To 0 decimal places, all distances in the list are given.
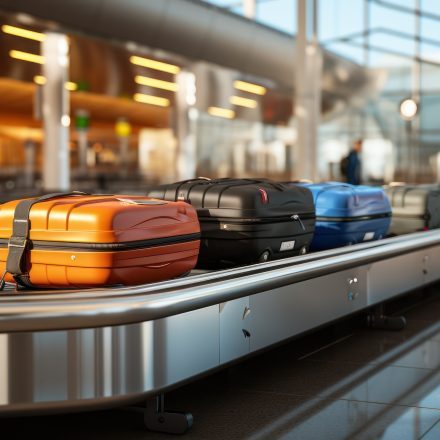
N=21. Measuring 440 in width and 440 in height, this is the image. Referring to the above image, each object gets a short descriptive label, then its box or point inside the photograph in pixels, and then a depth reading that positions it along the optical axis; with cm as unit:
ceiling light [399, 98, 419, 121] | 1644
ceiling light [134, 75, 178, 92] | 1824
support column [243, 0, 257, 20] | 2547
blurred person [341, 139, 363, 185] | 1125
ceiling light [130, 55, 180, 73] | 1571
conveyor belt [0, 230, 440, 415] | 247
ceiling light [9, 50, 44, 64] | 1387
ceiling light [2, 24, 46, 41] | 1213
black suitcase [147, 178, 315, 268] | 360
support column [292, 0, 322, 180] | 1359
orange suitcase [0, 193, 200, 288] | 278
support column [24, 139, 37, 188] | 3753
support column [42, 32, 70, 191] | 1341
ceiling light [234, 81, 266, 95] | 2028
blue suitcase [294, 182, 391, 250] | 452
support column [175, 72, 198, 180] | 1919
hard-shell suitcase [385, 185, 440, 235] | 586
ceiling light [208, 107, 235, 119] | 2304
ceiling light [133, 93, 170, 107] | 2109
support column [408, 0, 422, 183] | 2512
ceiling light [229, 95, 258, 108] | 2131
